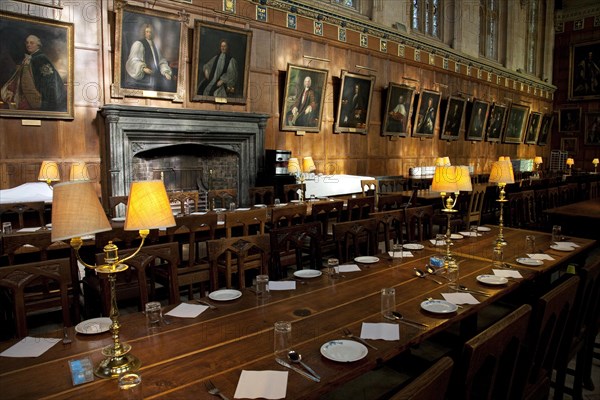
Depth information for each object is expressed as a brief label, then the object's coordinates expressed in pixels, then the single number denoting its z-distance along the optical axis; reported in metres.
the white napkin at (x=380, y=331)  1.89
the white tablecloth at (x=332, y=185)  8.74
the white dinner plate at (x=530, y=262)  3.05
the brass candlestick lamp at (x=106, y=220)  1.53
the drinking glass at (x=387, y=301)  2.13
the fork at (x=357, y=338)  1.81
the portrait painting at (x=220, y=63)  7.28
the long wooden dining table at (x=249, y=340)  1.50
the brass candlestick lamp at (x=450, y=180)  3.08
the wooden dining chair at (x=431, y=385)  1.04
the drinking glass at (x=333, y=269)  2.77
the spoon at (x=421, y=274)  2.80
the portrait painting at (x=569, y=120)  18.67
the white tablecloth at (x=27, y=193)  5.60
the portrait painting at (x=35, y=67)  5.62
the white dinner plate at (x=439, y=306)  2.17
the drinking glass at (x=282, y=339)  1.71
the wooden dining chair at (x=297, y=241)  3.18
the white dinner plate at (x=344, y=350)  1.69
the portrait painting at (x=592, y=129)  17.89
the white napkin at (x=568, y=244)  3.65
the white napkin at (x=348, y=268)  2.92
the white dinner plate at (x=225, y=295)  2.35
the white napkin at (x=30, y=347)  1.72
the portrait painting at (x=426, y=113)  12.00
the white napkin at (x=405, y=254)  3.22
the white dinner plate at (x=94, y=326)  1.91
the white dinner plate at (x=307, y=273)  2.77
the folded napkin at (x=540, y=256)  3.26
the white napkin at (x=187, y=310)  2.13
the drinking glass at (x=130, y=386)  1.43
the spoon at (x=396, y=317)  2.05
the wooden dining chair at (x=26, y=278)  2.08
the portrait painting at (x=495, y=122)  15.45
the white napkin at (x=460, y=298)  2.33
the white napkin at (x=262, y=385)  1.44
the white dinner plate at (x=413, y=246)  3.54
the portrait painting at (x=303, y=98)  8.70
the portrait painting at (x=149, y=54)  6.40
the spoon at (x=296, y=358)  1.62
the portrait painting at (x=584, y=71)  17.81
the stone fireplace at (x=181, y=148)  6.40
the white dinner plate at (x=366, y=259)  3.10
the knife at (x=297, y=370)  1.55
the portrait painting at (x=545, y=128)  18.75
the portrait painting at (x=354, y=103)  9.76
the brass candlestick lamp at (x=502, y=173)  3.72
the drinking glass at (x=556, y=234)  3.84
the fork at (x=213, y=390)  1.43
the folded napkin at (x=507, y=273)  2.79
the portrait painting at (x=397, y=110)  10.92
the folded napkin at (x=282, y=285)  2.56
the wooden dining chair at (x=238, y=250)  2.76
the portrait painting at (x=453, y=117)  13.09
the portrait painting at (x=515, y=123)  16.61
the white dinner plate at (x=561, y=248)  3.54
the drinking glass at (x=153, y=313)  1.99
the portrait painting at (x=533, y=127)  18.11
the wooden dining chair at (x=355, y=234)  3.46
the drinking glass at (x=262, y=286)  2.39
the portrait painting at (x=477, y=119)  14.28
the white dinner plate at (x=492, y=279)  2.64
